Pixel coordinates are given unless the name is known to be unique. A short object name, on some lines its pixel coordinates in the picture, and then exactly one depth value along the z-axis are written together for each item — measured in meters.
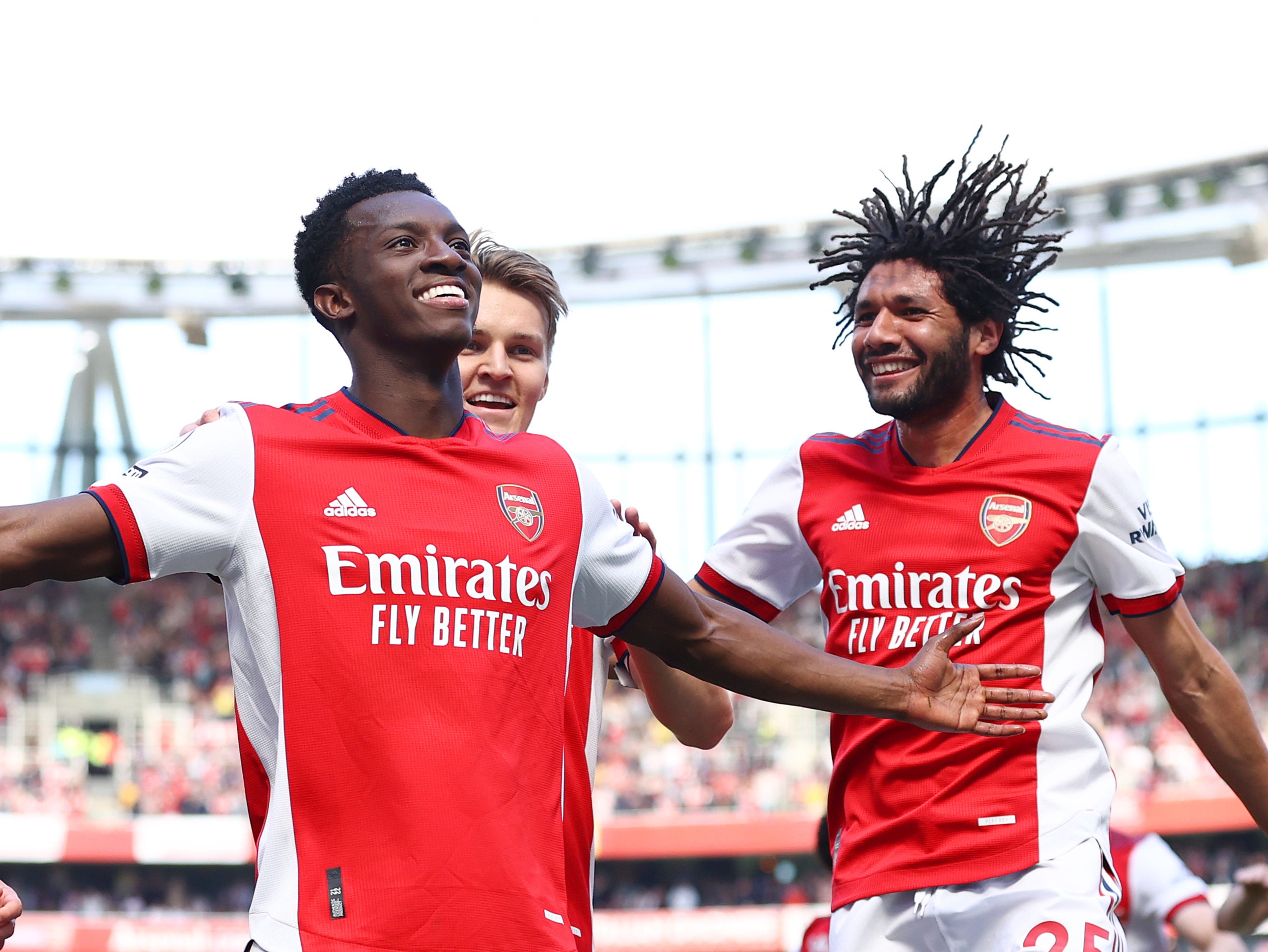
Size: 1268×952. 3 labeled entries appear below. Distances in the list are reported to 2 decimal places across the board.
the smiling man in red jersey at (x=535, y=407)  4.14
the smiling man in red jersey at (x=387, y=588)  2.75
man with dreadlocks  4.00
